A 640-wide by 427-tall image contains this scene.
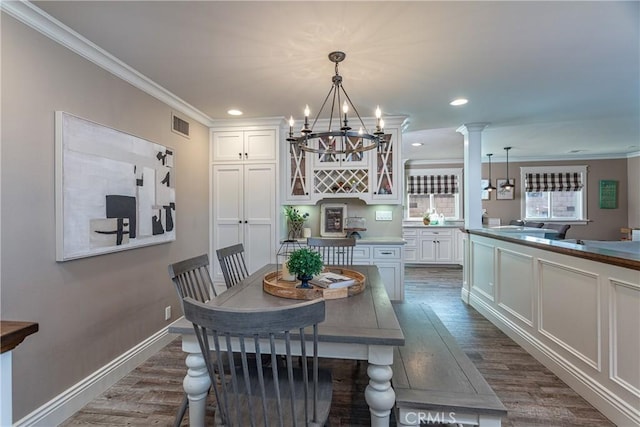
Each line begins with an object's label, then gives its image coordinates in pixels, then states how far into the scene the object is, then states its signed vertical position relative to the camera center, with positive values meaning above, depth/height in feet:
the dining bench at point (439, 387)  4.27 -2.68
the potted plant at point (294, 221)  13.48 -0.33
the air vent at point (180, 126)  10.27 +3.09
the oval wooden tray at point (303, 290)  5.93 -1.56
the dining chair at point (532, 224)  19.14 -0.69
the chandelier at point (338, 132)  6.21 +1.75
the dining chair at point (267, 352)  3.36 -1.96
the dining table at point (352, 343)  4.36 -1.91
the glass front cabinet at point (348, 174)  12.44 +1.69
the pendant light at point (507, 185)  19.24 +2.02
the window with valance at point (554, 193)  22.17 +1.57
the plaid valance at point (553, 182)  22.15 +2.36
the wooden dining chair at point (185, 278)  5.63 -1.34
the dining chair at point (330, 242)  9.55 -0.92
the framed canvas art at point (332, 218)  13.97 -0.20
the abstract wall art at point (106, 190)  6.32 +0.59
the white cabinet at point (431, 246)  21.47 -2.30
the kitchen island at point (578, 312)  5.94 -2.49
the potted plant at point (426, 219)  22.37 -0.39
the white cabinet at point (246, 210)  12.44 +0.15
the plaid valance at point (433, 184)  23.03 +2.28
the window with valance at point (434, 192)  23.04 +1.66
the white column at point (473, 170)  13.39 +1.95
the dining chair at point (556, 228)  13.39 -0.89
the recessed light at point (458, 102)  10.24 +3.87
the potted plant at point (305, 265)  6.17 -1.06
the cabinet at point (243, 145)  12.49 +2.86
